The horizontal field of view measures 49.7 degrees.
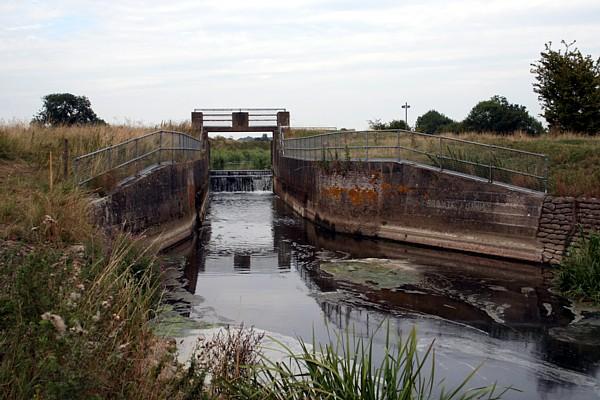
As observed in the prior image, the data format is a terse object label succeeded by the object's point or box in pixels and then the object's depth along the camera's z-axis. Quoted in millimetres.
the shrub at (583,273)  12070
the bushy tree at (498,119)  49450
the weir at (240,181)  43094
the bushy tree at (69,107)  52075
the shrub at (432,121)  59725
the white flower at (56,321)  3689
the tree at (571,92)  25938
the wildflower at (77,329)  3920
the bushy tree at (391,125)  40419
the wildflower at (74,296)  4535
